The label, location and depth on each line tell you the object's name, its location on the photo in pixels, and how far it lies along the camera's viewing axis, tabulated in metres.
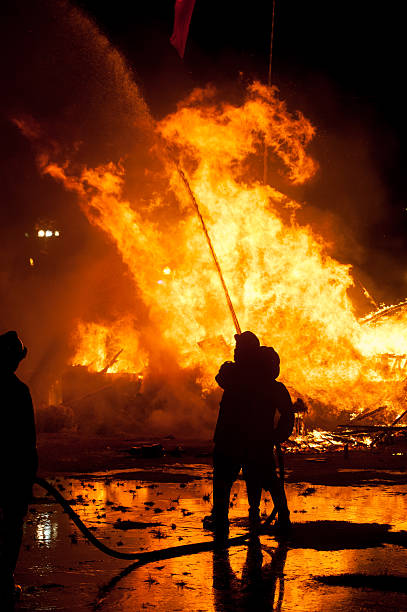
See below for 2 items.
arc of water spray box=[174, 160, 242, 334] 24.70
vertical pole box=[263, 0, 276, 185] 24.48
